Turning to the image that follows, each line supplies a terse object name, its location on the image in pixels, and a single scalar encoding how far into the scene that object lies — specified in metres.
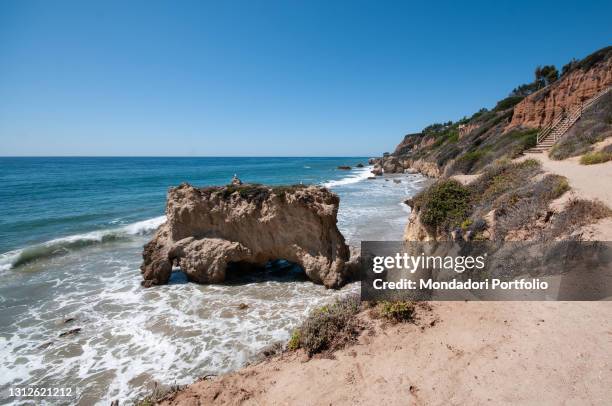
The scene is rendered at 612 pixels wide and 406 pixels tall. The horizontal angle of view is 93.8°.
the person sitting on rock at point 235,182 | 13.07
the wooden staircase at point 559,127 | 21.09
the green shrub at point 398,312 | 5.72
